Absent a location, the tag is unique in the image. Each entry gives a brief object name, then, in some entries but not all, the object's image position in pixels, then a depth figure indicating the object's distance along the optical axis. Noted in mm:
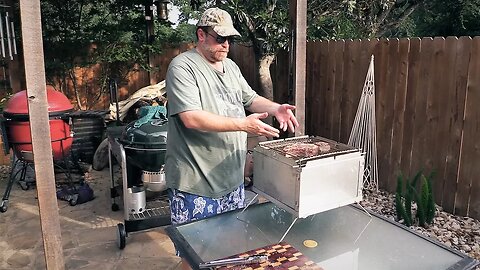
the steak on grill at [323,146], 1488
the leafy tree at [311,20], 4117
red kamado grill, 3461
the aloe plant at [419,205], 2957
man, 1609
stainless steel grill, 1280
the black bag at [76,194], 3846
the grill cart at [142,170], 2898
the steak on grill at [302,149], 1423
